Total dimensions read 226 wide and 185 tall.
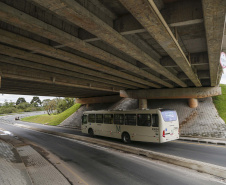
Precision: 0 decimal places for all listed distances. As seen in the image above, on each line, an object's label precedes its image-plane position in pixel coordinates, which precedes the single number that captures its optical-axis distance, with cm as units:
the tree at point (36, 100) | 11950
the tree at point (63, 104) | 6041
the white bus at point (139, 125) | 1277
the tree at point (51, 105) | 6259
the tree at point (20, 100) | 12134
